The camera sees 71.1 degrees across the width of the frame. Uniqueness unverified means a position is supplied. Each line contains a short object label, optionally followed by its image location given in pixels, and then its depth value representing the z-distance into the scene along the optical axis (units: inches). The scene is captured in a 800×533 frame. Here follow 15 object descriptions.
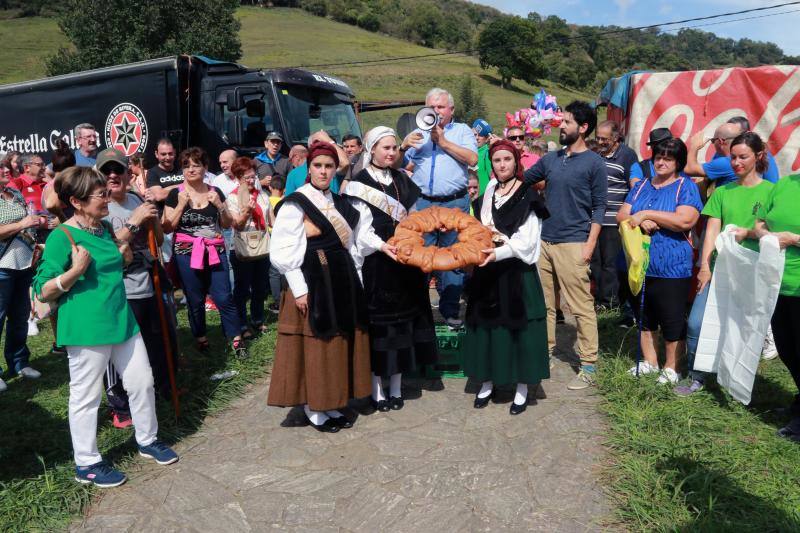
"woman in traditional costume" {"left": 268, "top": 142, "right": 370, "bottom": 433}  152.6
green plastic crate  195.9
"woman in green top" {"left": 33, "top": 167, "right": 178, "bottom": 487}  126.8
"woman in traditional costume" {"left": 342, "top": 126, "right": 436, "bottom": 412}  167.6
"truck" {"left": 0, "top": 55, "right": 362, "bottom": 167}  399.9
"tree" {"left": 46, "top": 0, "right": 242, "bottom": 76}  1311.5
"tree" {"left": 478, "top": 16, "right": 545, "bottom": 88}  2817.4
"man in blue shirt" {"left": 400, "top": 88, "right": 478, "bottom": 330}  198.7
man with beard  179.2
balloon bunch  409.4
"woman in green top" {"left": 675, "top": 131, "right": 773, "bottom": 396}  156.9
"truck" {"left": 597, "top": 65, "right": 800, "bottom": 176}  273.9
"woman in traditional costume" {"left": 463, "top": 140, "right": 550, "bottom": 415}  162.1
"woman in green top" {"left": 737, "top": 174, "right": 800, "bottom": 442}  143.3
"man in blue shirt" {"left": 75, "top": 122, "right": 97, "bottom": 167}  261.7
